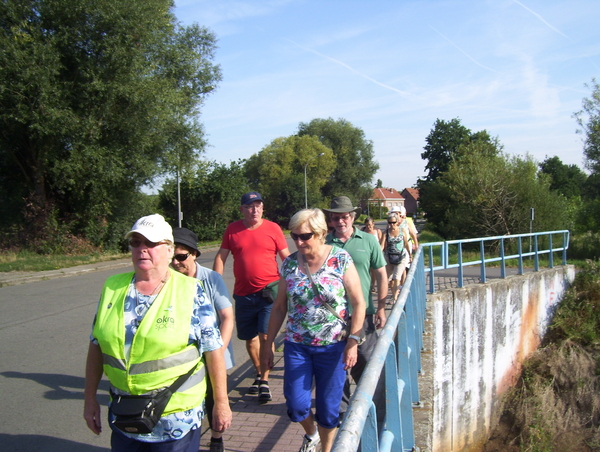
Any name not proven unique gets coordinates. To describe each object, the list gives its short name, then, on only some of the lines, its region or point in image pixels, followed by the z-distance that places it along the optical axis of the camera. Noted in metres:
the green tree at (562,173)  76.50
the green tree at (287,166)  57.27
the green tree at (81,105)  18.66
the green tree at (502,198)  23.89
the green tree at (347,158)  65.25
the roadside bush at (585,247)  21.77
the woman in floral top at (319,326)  3.26
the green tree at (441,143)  52.50
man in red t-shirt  4.68
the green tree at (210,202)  32.81
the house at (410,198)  125.97
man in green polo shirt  4.00
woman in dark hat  3.33
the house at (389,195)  118.45
